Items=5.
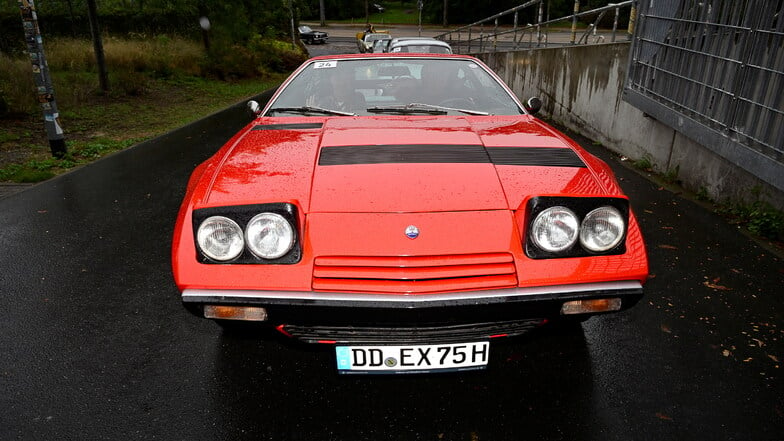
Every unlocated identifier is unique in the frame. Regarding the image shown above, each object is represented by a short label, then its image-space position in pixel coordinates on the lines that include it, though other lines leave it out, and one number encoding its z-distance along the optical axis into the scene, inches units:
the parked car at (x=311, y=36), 1748.3
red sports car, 75.5
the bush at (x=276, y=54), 834.8
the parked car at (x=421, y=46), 492.1
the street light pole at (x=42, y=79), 252.5
